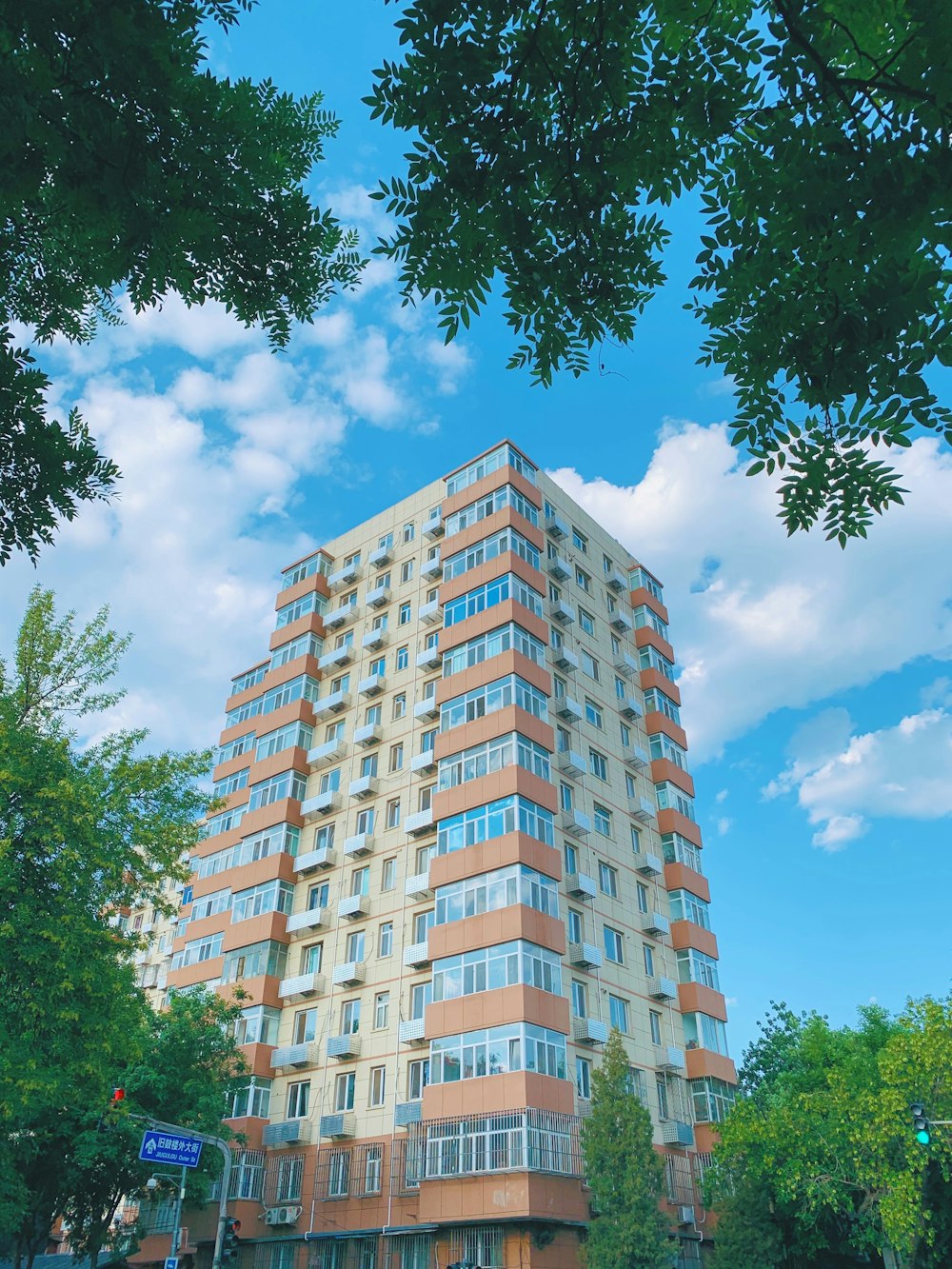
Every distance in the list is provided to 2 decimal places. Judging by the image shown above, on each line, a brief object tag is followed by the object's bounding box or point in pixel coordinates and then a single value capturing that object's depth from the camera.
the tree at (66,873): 16.30
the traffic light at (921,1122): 20.99
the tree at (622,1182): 22.67
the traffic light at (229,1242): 23.58
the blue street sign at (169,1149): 22.33
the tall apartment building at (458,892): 25.73
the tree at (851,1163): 23.91
